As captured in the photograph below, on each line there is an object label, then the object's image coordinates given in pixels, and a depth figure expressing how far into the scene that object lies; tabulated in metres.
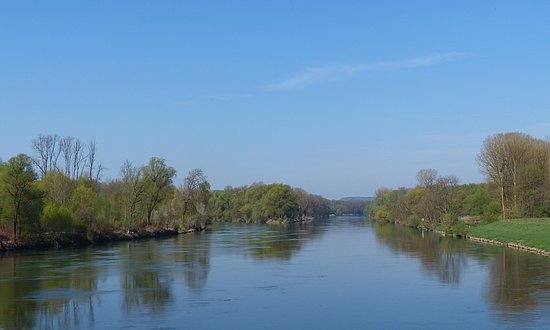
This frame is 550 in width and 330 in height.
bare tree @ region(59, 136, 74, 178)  86.94
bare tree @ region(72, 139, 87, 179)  88.38
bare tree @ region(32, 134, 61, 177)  81.44
